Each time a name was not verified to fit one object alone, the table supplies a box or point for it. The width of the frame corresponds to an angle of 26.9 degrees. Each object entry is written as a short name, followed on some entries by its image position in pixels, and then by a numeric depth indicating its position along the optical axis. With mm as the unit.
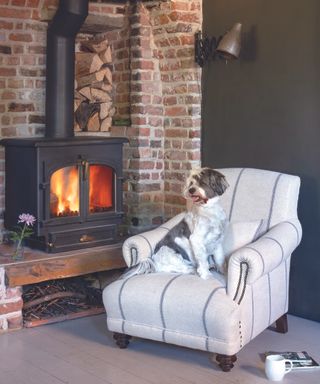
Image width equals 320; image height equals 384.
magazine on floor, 3295
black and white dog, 3469
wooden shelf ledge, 3912
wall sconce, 4223
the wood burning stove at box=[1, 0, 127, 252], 4082
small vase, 4004
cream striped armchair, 3227
